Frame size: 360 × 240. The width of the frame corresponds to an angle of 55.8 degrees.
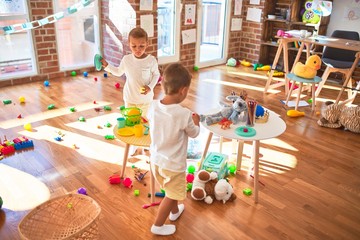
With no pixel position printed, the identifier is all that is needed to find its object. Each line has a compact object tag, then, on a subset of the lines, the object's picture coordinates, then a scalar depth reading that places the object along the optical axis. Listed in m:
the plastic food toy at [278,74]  4.86
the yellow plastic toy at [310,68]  3.49
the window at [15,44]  3.83
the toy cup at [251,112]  2.01
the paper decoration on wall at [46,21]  3.63
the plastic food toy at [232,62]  5.46
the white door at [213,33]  5.28
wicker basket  1.62
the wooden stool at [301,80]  3.46
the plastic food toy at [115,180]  2.23
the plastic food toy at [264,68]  5.26
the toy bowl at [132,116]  2.08
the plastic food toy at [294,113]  3.46
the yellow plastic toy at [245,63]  5.52
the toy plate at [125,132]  1.99
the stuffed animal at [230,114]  2.08
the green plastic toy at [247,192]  2.18
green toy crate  2.19
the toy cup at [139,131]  2.00
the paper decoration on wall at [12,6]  3.78
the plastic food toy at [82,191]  2.08
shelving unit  4.93
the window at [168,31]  4.61
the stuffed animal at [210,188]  2.06
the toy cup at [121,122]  2.07
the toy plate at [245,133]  1.94
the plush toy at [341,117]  3.11
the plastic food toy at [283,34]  3.89
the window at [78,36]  4.33
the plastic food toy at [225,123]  2.03
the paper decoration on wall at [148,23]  4.12
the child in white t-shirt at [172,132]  1.57
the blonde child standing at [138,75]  2.32
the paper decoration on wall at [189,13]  4.74
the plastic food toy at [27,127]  2.94
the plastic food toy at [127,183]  2.20
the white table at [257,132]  1.94
